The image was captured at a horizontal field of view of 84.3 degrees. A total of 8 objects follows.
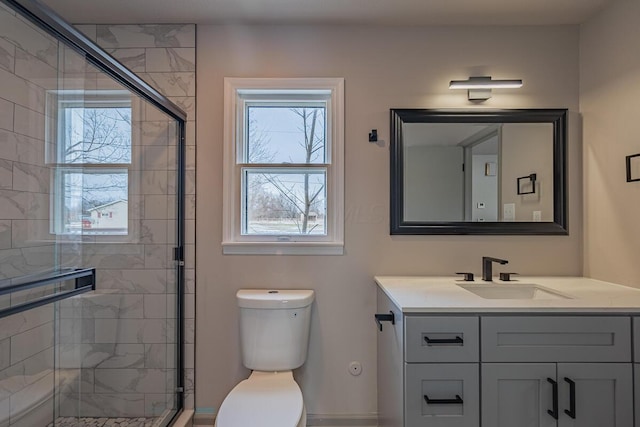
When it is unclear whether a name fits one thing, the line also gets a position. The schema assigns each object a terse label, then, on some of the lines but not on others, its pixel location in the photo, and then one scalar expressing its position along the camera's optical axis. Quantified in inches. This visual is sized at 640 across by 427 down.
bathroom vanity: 54.3
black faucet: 77.6
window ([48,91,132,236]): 65.3
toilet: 75.0
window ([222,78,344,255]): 82.8
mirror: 81.8
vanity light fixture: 79.3
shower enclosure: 60.0
